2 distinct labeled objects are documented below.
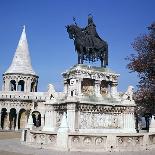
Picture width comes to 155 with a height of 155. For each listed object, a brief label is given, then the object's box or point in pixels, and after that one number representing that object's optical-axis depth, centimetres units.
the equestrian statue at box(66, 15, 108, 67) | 1892
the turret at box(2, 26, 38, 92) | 5828
